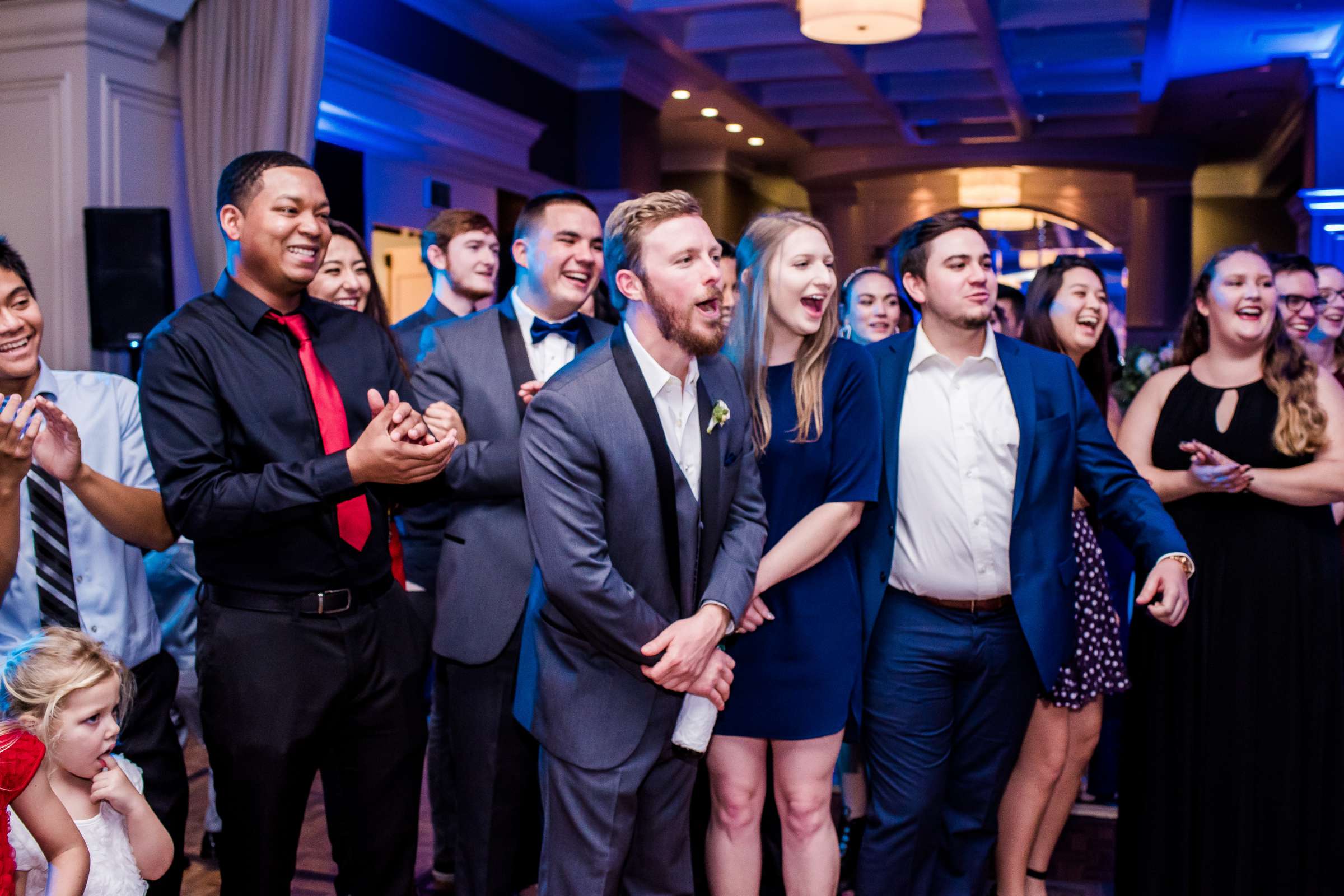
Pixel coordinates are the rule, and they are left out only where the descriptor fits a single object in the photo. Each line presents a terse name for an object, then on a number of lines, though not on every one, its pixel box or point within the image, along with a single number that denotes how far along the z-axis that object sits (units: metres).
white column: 4.59
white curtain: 4.92
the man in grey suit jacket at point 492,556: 2.50
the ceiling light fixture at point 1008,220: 15.11
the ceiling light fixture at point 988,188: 13.38
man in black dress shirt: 2.03
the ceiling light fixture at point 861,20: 5.88
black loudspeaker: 4.44
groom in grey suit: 1.96
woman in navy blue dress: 2.38
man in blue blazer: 2.51
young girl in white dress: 1.84
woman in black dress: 2.66
